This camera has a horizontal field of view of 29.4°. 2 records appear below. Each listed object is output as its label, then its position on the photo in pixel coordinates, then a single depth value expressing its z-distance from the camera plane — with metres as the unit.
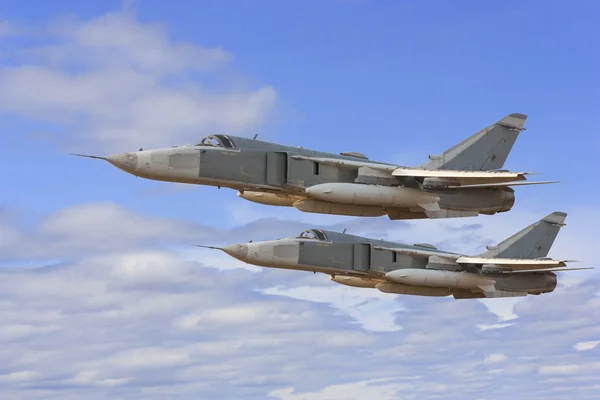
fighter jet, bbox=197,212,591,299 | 57.00
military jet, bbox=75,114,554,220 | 51.16
